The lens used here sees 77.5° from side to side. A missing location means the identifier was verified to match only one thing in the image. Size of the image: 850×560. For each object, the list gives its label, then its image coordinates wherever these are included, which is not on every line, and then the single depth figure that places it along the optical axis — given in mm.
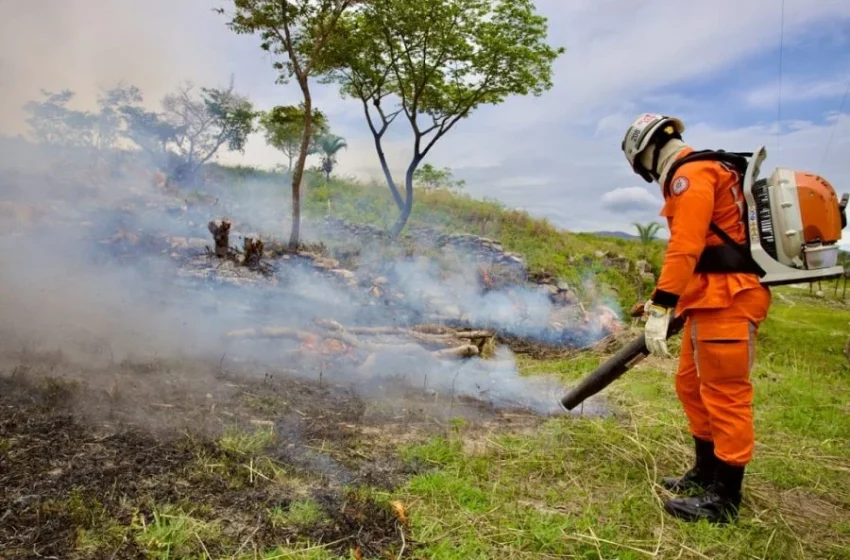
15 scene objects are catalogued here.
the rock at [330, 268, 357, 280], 9539
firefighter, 2766
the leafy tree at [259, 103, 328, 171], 22969
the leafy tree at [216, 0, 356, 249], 11602
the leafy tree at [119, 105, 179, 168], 17984
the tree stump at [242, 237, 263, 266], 9156
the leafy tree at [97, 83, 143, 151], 17516
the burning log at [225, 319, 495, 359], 5562
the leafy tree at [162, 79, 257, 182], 18689
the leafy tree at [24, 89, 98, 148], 16234
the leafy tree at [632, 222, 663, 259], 16016
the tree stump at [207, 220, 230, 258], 9312
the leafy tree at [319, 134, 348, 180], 23109
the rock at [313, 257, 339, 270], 10500
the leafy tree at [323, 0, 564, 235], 13922
